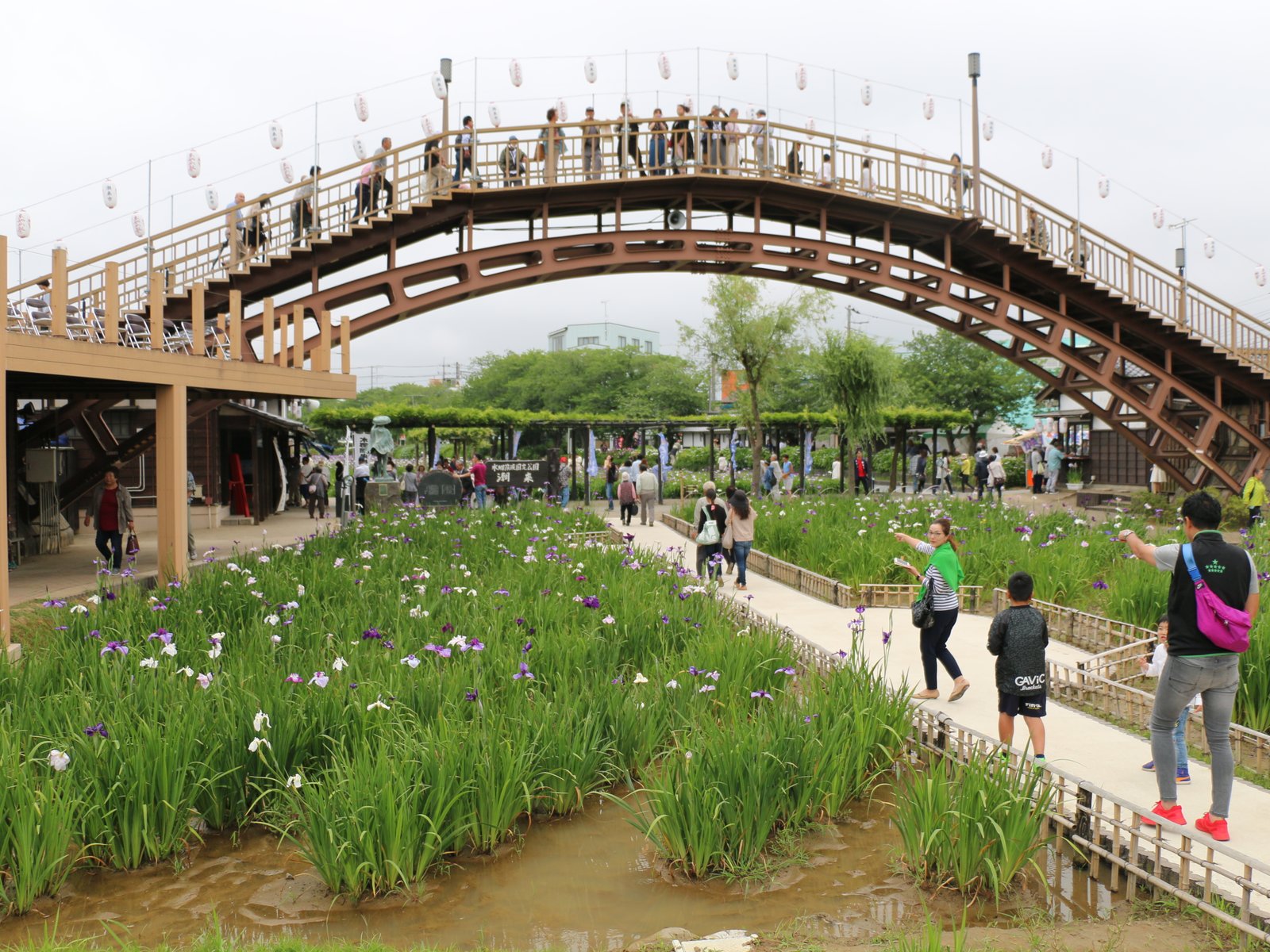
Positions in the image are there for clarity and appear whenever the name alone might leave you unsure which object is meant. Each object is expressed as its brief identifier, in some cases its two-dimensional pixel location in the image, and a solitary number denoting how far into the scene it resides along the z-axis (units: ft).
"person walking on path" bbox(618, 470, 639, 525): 72.02
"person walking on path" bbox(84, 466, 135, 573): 43.01
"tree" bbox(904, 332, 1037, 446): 190.60
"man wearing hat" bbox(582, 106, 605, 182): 66.08
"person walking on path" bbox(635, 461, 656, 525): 74.38
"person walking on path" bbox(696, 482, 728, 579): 43.50
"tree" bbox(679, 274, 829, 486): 111.55
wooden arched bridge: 61.82
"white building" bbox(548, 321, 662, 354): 406.82
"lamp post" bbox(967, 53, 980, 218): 76.89
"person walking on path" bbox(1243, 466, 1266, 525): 62.28
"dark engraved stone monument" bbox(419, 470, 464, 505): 71.41
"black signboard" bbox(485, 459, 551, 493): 86.48
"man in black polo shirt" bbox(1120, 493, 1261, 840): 16.02
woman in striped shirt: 24.64
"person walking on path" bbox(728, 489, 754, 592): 43.75
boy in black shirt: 19.45
